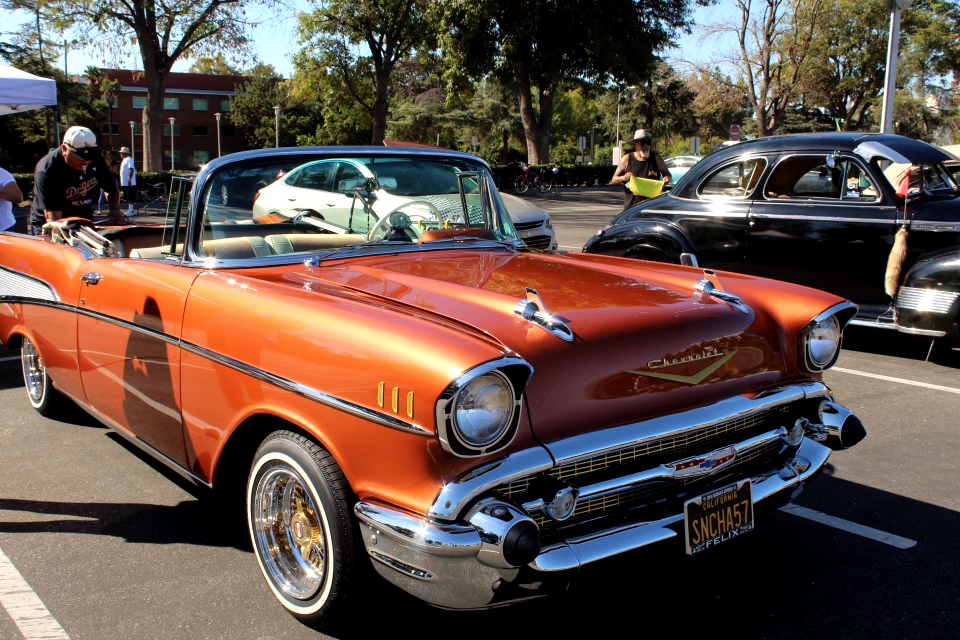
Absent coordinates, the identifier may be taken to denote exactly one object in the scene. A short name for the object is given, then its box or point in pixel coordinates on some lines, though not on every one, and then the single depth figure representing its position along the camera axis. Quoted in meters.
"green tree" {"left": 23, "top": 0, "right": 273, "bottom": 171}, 28.70
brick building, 66.56
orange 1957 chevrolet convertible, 2.27
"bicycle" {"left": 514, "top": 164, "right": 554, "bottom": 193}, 29.95
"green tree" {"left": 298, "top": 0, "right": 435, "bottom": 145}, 32.34
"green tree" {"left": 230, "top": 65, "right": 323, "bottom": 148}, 64.31
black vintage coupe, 6.02
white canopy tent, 8.93
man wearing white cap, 6.18
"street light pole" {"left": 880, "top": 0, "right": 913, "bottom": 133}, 14.41
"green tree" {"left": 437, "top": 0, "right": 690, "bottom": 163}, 28.16
